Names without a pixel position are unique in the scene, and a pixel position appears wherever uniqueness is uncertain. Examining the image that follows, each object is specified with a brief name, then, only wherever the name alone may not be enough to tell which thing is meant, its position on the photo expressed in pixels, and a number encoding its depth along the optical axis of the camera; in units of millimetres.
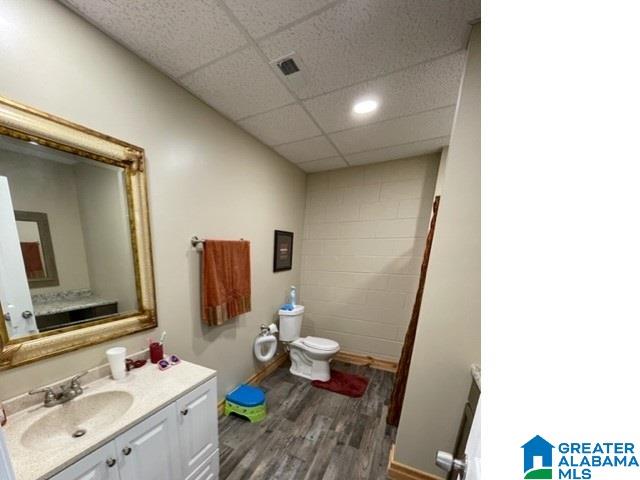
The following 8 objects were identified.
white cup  1018
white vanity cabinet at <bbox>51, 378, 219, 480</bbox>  730
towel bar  1462
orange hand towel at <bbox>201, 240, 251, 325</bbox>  1522
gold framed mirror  820
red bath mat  2027
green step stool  1646
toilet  2178
